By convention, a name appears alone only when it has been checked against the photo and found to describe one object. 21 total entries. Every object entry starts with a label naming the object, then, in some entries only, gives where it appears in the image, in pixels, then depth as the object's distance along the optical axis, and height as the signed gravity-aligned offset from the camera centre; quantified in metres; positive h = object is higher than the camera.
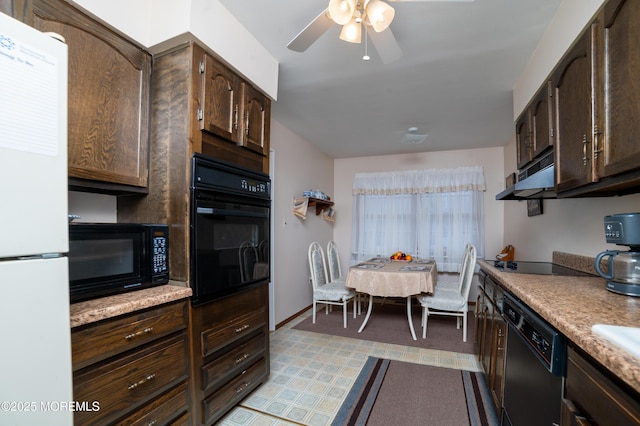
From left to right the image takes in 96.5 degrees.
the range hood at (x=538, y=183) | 1.67 +0.20
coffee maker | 1.12 -0.17
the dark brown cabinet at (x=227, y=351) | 1.55 -0.84
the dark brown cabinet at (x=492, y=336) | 1.62 -0.79
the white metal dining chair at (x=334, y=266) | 3.92 -0.73
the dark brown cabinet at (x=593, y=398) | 0.62 -0.45
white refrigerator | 0.69 -0.04
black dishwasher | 0.93 -0.60
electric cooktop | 1.76 -0.36
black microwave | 1.20 -0.20
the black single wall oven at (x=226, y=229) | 1.56 -0.08
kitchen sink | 0.66 -0.31
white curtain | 4.41 +0.03
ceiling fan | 1.31 +0.94
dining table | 2.93 -0.68
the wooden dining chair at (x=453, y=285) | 3.14 -0.86
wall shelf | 4.06 +0.19
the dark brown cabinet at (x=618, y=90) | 0.99 +0.48
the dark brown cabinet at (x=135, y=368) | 1.09 -0.66
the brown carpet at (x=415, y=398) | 1.77 -1.26
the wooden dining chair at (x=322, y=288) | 3.34 -0.88
